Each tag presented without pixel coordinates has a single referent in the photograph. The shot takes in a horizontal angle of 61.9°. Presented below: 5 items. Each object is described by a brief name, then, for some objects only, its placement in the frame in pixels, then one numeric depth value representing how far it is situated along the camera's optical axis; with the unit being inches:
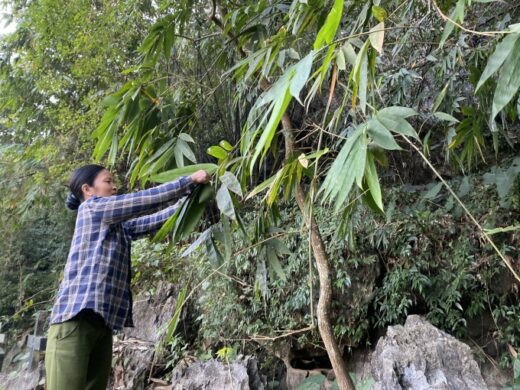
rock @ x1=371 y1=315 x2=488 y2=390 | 68.9
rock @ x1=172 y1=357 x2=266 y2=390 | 87.4
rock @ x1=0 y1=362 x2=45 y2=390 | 124.4
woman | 58.6
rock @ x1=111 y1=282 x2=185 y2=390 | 112.6
